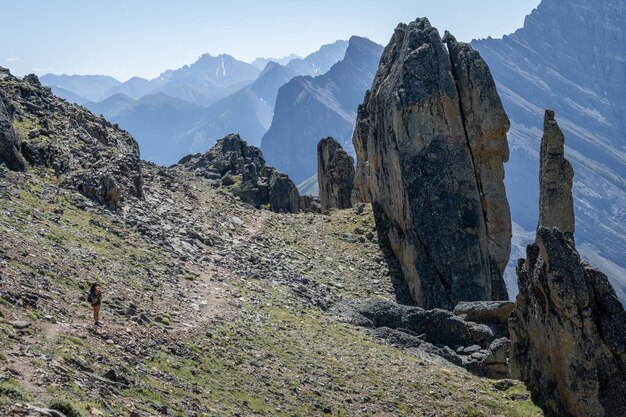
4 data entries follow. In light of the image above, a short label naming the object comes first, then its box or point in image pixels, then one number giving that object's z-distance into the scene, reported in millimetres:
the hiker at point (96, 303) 34531
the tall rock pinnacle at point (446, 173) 67625
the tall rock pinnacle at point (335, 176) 117500
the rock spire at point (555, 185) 61938
